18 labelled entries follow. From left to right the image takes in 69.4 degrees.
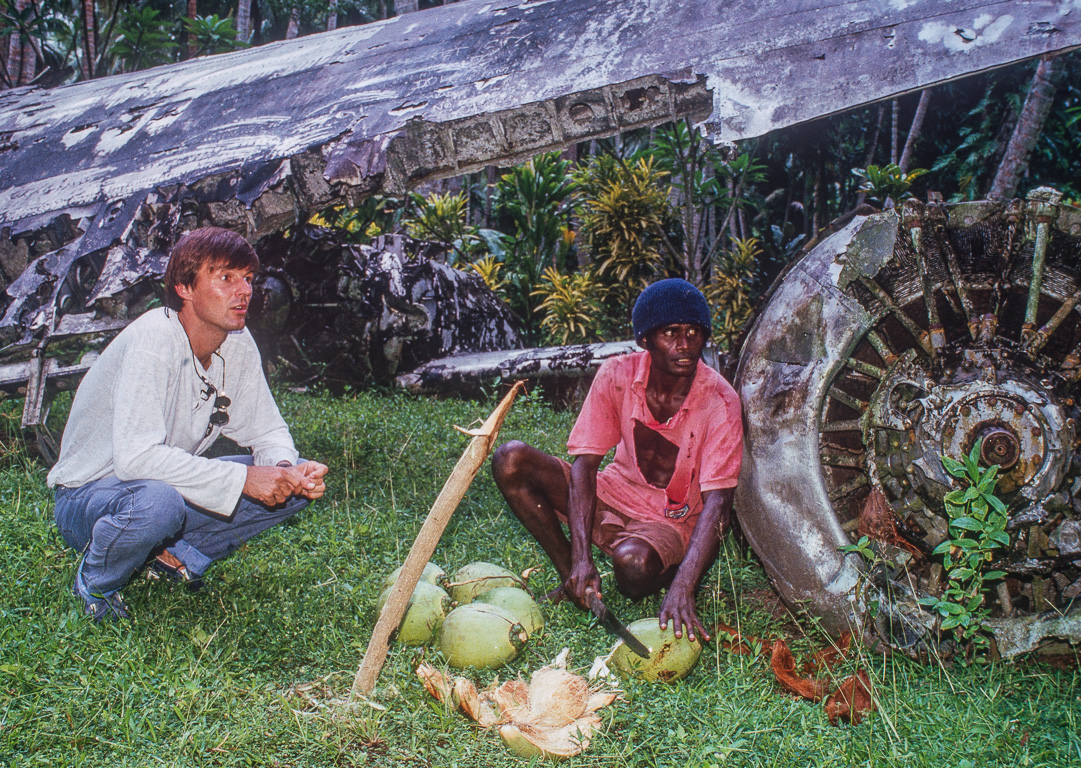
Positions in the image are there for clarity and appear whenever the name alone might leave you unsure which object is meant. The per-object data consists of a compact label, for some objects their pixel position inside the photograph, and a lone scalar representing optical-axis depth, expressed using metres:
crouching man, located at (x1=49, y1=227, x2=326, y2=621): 2.84
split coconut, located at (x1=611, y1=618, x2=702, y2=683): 2.73
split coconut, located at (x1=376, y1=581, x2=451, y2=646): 2.95
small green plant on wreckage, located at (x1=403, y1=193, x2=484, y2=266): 13.34
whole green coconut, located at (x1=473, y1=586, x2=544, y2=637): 2.93
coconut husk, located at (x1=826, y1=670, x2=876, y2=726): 2.54
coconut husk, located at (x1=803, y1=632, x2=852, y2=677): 2.79
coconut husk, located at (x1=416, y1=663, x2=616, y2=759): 2.34
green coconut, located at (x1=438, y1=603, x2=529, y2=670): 2.74
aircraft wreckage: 2.70
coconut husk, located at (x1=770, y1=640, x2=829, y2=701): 2.68
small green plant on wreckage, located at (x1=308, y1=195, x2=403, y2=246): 11.77
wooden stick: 2.33
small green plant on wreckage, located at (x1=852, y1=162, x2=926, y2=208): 9.37
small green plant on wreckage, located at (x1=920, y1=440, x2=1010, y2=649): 2.45
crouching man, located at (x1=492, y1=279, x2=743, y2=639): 3.07
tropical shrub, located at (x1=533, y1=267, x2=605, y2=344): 10.95
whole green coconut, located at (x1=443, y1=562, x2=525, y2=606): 3.13
